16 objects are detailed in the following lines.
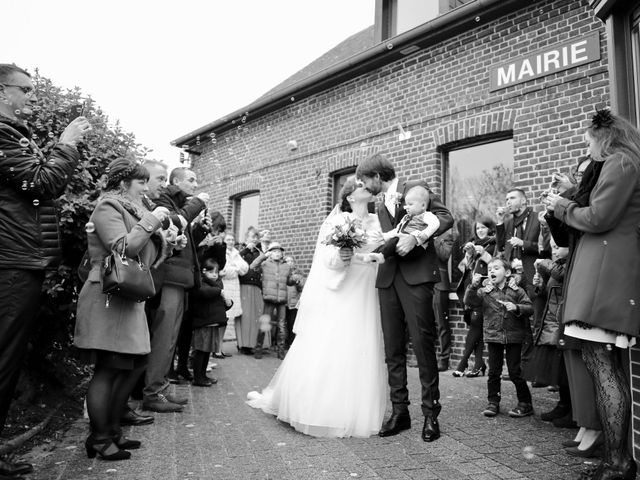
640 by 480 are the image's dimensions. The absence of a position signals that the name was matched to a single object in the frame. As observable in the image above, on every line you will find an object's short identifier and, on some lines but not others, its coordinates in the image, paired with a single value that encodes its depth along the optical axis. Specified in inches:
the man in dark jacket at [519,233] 224.0
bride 145.7
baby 145.6
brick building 242.8
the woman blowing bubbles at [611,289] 104.1
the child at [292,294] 354.3
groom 145.7
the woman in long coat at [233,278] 310.2
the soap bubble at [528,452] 129.3
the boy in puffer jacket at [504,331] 175.8
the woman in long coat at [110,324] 120.8
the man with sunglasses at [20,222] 103.9
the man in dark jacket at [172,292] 173.6
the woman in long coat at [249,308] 336.5
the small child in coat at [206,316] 226.1
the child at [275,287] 344.2
